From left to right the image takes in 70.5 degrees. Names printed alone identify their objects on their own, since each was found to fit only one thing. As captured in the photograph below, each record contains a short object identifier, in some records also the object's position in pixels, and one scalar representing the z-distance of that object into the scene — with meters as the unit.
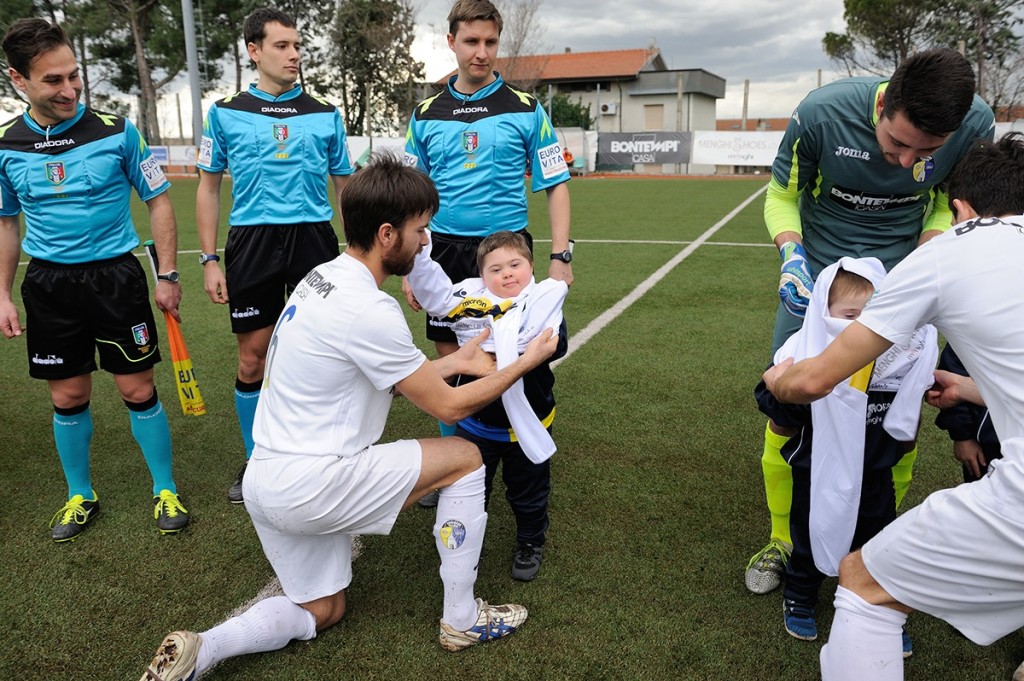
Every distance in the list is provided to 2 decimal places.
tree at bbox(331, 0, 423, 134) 42.34
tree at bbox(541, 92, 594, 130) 49.69
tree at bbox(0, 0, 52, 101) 27.28
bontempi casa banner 32.69
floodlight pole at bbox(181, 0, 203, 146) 18.03
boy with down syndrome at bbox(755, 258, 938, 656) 2.42
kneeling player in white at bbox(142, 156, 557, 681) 2.31
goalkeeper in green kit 2.80
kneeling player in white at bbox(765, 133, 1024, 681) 1.72
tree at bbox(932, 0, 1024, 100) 30.90
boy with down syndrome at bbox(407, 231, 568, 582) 2.74
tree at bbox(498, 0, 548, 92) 41.69
